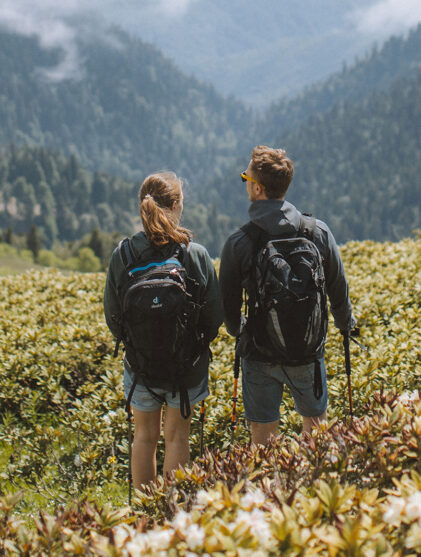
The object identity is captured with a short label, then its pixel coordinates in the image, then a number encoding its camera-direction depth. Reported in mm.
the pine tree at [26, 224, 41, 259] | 108438
